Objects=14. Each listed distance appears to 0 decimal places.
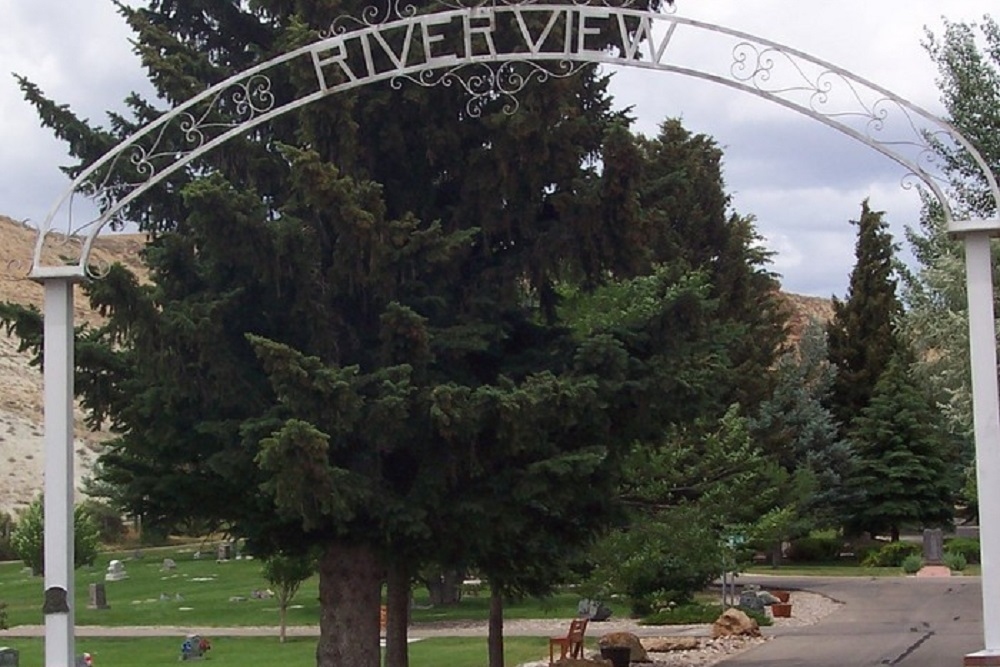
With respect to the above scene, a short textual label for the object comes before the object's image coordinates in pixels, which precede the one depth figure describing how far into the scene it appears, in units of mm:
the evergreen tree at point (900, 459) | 50219
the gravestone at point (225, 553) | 57388
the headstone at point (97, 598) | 39062
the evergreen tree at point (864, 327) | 54625
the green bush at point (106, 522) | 65062
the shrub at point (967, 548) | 47709
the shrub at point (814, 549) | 50750
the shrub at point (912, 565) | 43250
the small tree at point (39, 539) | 45225
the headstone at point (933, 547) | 45312
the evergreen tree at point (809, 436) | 45469
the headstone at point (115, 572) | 48938
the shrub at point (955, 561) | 43781
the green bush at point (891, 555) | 47219
